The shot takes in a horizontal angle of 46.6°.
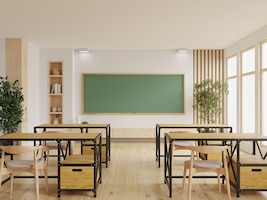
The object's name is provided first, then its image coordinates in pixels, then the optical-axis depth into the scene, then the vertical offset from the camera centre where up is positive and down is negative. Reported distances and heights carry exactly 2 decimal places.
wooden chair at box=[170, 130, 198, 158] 5.41 -0.80
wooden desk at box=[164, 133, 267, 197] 4.10 -0.52
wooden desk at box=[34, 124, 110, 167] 5.94 -0.51
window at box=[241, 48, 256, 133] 7.46 +0.23
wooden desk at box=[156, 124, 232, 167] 5.95 -0.51
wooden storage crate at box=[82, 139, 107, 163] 5.87 -0.93
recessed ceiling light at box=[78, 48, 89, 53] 9.04 +1.46
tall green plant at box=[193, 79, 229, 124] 8.75 +0.05
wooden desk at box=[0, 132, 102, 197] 4.14 -0.53
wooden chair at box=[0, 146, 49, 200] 3.70 -0.82
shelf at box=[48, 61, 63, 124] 9.16 +0.32
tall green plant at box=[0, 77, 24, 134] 7.08 -0.19
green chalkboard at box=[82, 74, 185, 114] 9.35 +0.21
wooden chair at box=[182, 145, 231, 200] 3.64 -0.81
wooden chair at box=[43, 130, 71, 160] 5.57 -0.82
